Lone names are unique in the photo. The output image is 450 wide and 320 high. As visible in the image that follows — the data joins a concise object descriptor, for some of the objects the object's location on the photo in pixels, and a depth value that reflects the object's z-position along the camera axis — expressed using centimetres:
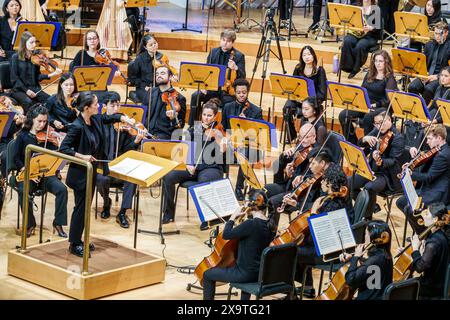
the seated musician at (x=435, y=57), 1811
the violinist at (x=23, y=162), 1362
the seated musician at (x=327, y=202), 1191
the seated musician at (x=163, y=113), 1601
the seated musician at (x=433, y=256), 1136
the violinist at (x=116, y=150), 1436
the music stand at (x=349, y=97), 1563
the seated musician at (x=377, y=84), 1693
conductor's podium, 1170
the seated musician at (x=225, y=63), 1756
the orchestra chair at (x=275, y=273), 1087
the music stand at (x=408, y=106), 1514
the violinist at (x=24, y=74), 1704
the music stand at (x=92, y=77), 1580
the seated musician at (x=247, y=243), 1115
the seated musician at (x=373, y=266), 1057
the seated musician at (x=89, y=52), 1745
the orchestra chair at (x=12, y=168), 1358
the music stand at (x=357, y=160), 1359
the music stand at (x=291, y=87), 1603
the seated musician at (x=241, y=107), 1601
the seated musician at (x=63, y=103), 1567
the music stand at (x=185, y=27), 2288
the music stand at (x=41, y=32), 1732
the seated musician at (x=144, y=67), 1746
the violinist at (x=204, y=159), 1453
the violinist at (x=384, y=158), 1465
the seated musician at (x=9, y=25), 1866
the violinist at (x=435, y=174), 1410
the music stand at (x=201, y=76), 1615
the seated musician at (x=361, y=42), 2019
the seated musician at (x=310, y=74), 1717
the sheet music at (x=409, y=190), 1277
